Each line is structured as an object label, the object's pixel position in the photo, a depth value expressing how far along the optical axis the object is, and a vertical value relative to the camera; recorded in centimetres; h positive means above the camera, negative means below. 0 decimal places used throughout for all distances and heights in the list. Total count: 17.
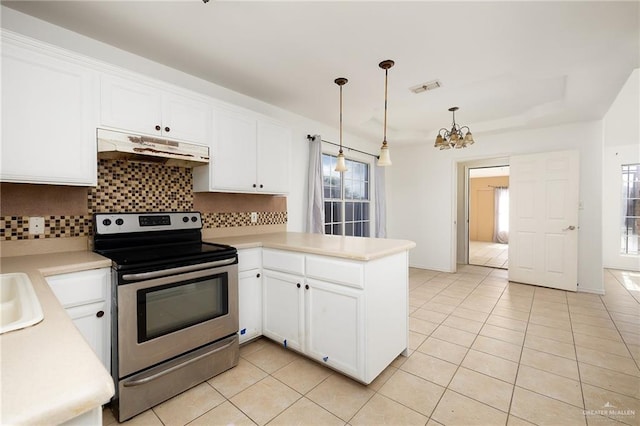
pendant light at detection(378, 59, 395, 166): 247 +54
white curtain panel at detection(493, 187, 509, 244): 930 -14
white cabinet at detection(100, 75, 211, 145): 193 +74
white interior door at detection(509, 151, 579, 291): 412 -13
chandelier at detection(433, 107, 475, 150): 349 +86
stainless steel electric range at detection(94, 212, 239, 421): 167 -63
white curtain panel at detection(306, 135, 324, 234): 380 +32
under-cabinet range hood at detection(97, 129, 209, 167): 190 +44
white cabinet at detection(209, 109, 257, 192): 252 +53
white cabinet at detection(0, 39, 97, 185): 158 +54
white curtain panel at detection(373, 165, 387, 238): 530 +12
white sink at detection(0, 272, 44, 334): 84 -32
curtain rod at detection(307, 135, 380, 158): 388 +102
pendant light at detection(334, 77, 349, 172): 277 +51
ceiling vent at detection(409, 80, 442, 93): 287 +127
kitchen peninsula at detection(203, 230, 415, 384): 192 -65
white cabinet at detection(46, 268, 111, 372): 157 -52
